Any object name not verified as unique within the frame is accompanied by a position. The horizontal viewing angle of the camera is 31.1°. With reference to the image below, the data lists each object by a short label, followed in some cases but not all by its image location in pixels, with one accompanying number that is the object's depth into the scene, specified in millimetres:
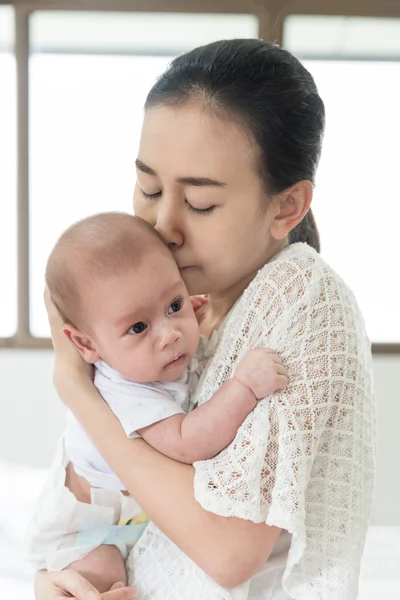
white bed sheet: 1741
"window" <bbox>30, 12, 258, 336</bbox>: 3744
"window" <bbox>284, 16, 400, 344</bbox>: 3738
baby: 1139
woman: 1066
